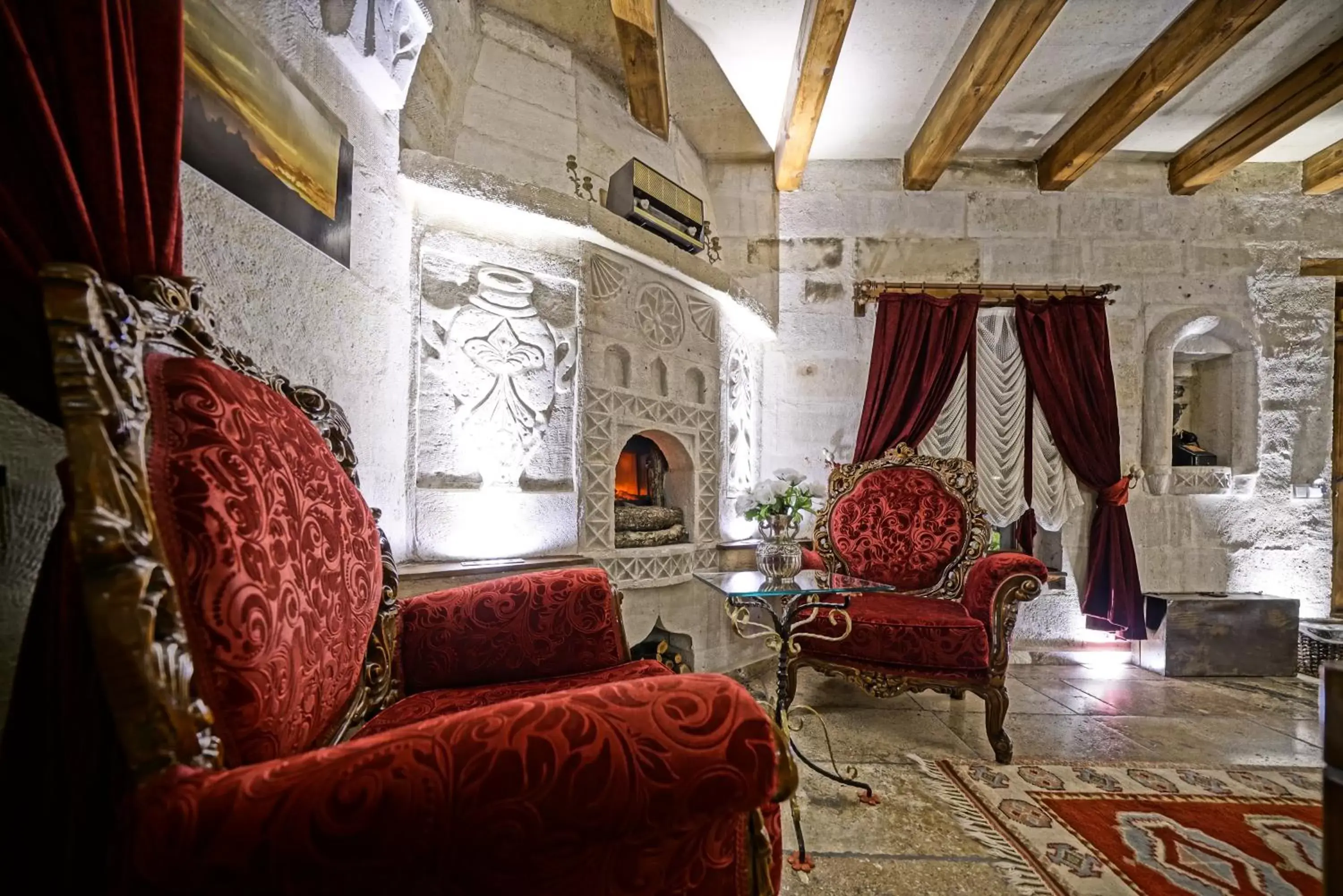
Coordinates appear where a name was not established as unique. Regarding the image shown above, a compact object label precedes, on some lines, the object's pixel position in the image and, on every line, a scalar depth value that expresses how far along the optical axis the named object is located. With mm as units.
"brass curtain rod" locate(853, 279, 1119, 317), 3975
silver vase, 2000
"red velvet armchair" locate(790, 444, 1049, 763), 2240
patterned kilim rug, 1495
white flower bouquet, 2121
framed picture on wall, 1355
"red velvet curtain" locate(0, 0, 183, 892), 658
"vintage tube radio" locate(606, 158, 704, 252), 2959
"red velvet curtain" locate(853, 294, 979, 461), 3885
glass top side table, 1800
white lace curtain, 3873
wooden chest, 3318
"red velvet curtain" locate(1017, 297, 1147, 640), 3773
